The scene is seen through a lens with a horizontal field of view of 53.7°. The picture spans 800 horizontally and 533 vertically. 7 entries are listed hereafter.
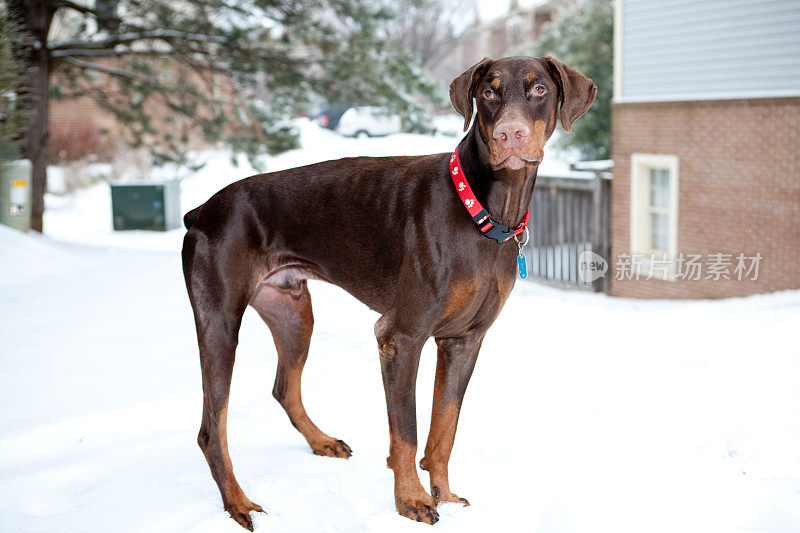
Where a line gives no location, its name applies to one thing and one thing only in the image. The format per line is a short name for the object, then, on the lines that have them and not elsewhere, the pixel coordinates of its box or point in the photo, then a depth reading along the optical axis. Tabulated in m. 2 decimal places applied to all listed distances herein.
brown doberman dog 3.02
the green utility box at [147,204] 16.55
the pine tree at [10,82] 8.73
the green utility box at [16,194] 11.12
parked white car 19.87
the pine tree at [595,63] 20.05
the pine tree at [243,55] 11.56
